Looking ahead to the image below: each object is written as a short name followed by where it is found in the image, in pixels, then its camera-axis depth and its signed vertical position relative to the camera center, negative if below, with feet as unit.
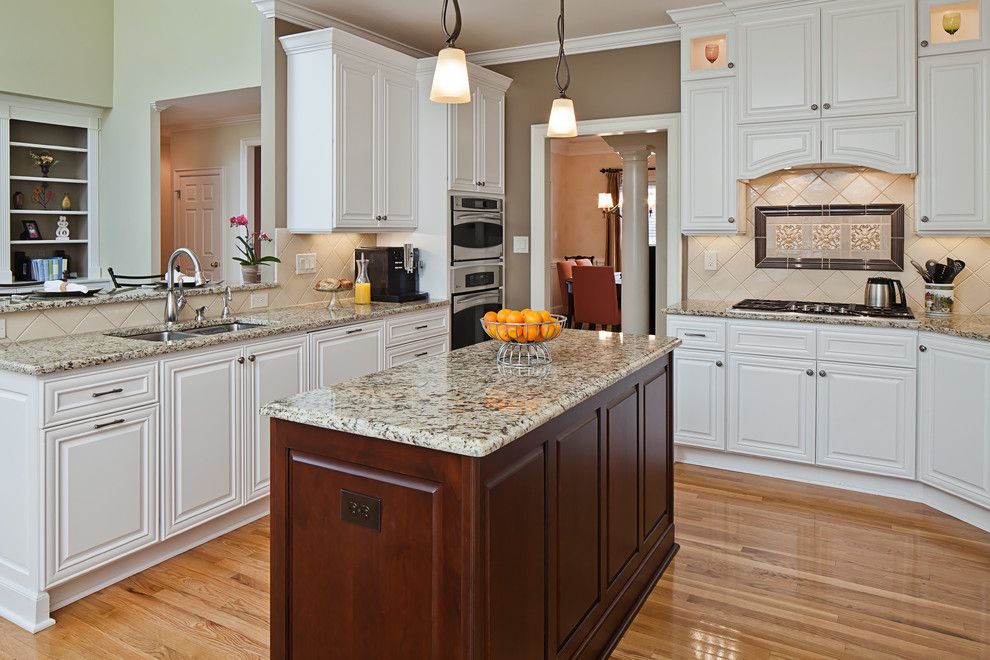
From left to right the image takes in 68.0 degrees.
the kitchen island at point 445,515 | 5.39 -1.74
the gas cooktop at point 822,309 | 12.86 -0.14
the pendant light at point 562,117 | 9.76 +2.45
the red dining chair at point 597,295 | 28.60 +0.26
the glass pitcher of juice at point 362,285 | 15.23 +0.34
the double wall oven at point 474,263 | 16.44 +0.90
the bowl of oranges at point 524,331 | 7.97 -0.33
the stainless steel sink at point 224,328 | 11.89 -0.45
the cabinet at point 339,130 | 13.78 +3.34
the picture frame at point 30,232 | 22.04 +2.10
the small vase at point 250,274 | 14.12 +0.53
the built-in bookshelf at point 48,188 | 21.17 +3.50
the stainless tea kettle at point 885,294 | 13.43 +0.14
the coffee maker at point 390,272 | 15.42 +0.62
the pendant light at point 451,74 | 7.74 +2.41
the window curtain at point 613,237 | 37.22 +3.29
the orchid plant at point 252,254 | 13.93 +0.91
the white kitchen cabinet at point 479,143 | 16.10 +3.62
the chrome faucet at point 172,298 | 11.54 +0.06
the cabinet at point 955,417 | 10.93 -1.80
